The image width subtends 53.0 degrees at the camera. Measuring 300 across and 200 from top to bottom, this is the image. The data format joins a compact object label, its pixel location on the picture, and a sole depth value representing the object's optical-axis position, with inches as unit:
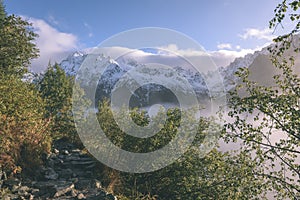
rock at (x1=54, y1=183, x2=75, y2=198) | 396.1
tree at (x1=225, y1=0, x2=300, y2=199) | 327.6
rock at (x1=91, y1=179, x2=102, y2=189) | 447.8
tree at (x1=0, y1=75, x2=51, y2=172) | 450.8
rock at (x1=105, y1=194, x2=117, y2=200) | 380.4
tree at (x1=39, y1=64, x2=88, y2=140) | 946.2
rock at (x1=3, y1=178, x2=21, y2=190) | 406.9
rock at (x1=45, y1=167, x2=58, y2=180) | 476.7
